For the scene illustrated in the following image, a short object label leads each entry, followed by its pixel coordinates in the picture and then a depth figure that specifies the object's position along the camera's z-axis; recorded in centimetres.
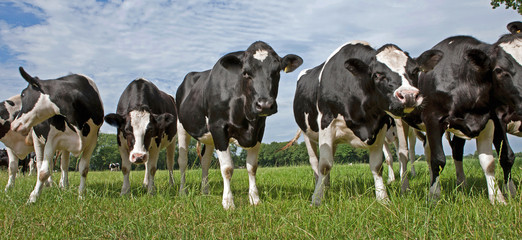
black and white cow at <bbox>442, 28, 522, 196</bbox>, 510
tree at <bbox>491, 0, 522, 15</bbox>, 1500
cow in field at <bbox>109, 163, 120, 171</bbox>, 3432
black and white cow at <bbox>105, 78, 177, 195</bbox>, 730
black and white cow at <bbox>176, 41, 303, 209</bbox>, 554
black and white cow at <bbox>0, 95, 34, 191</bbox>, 1119
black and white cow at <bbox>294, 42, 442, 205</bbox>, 515
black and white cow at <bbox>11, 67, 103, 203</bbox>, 724
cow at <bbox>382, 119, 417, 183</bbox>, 823
